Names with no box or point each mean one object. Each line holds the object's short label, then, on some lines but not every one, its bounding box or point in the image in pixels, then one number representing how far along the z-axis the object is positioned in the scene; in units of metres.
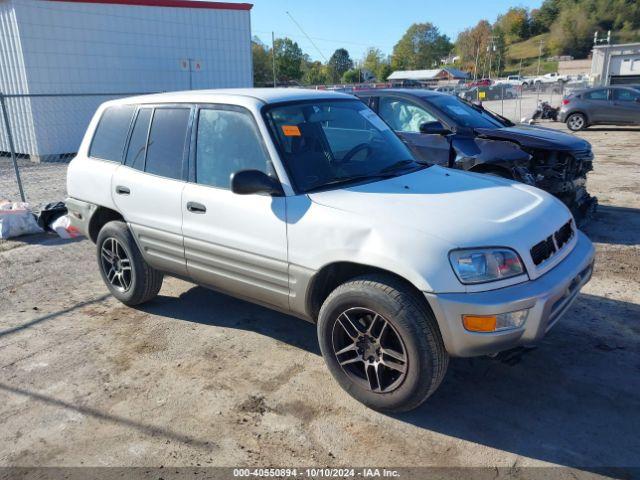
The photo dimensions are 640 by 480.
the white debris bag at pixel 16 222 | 7.30
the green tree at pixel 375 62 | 124.31
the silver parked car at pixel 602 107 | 18.08
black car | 6.50
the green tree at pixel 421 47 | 151.38
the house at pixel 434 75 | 100.25
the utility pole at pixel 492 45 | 118.32
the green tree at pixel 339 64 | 107.47
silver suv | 2.90
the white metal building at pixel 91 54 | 13.63
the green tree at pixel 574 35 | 133.88
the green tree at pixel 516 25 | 166.50
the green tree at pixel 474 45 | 134.11
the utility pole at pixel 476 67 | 118.30
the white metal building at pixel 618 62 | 39.81
